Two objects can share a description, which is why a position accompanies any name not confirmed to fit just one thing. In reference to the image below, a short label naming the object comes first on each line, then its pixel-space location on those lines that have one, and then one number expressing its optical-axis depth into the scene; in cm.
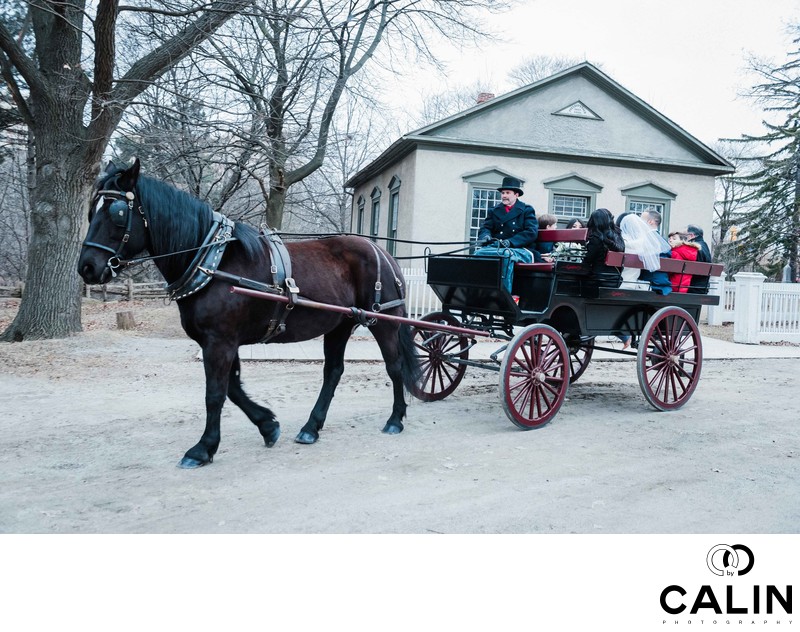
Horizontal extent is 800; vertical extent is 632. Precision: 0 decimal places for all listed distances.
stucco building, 1748
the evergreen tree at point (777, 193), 2547
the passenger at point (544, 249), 695
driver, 672
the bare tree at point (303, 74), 1644
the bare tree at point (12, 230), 2720
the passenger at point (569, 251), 703
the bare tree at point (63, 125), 1116
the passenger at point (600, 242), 663
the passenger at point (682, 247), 919
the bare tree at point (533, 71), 3938
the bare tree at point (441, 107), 4117
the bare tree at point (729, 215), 2931
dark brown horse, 469
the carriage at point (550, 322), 632
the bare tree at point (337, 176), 3173
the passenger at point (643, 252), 724
